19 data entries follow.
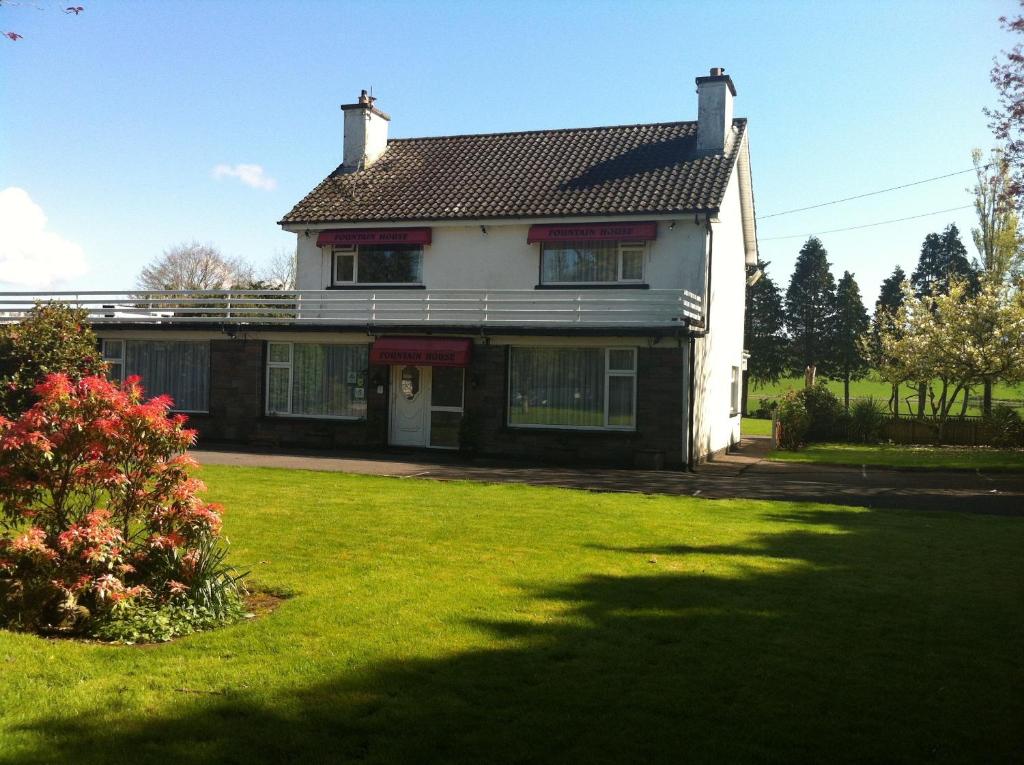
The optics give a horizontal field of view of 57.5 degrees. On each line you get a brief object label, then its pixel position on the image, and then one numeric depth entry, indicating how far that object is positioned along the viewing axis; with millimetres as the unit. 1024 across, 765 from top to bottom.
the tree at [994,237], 39781
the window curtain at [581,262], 23750
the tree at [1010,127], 18406
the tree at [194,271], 60375
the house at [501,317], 21547
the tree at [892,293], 67250
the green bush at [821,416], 33844
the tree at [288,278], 57634
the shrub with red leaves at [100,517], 6707
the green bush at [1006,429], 30750
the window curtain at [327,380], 23688
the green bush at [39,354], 18188
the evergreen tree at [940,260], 68688
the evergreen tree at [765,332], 60781
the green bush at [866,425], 33500
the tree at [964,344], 32875
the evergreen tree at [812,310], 62375
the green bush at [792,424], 29203
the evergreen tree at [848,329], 61812
